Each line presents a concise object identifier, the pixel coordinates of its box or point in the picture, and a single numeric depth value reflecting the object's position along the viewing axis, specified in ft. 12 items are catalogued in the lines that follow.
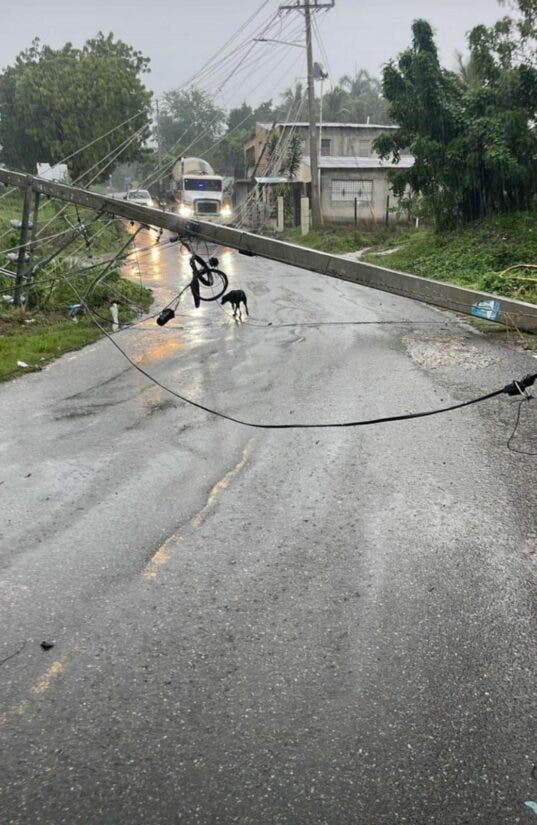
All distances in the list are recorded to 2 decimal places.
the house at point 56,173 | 137.12
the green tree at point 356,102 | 248.11
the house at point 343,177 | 143.84
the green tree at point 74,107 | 160.45
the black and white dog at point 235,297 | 43.98
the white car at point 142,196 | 158.18
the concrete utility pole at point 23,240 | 52.24
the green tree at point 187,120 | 296.71
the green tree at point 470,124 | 80.84
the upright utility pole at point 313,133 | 114.11
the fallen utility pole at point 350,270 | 38.37
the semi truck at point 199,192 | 154.92
